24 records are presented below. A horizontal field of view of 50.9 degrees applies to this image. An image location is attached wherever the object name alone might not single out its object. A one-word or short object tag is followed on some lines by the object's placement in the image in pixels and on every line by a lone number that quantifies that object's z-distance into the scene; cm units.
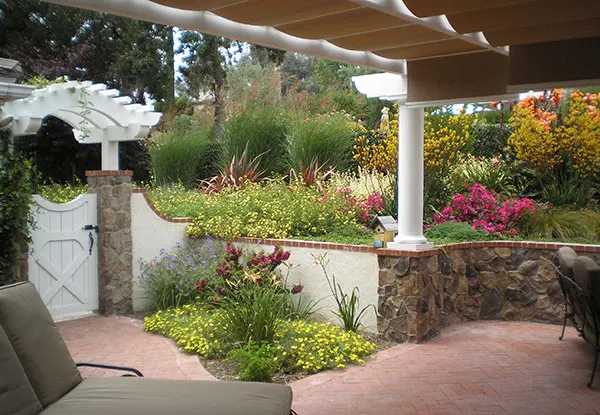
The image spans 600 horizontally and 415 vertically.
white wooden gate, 760
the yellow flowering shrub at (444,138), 947
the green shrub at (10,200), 649
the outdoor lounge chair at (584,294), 518
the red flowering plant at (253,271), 719
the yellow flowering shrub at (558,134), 974
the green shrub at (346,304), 690
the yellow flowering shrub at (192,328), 632
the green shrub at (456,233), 802
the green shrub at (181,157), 1244
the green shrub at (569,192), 958
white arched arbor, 741
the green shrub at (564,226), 833
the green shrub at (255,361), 543
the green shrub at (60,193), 1028
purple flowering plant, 790
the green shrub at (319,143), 1127
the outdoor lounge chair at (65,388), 312
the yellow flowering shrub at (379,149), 1029
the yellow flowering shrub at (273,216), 841
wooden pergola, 396
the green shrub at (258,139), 1177
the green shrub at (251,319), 617
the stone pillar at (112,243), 819
